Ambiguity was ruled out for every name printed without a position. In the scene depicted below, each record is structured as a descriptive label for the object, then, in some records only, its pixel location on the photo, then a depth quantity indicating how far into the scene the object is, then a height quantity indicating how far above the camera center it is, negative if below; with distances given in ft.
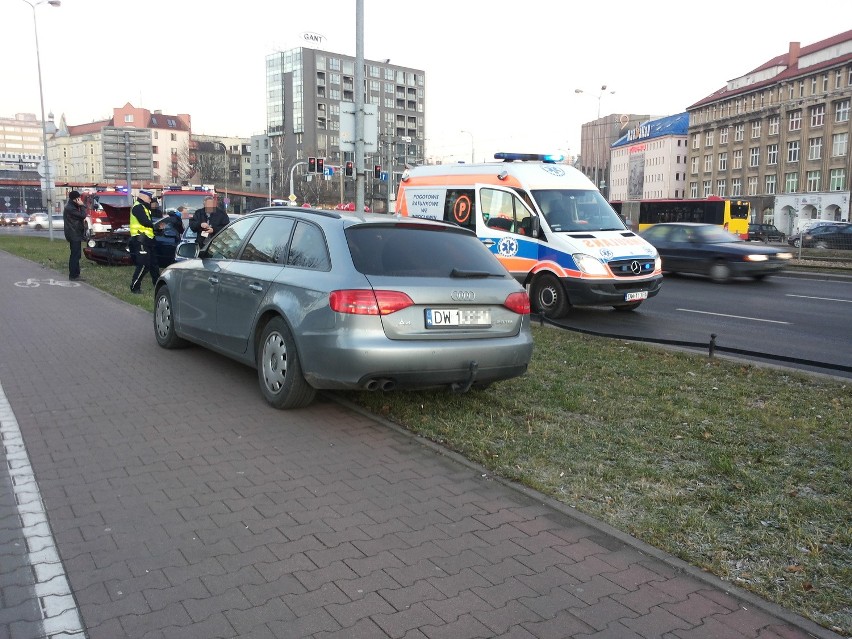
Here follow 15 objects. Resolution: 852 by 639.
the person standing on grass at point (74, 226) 52.60 -2.10
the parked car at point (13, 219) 244.42 -7.86
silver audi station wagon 17.88 -2.69
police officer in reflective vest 44.32 -2.69
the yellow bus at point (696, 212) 140.05 -2.21
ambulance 38.88 -1.78
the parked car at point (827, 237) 111.55 -5.48
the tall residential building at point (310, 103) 378.94 +46.81
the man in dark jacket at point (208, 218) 46.93 -1.34
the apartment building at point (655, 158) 359.66 +20.43
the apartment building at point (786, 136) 226.38 +21.11
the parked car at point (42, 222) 210.38 -7.47
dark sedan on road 62.64 -4.33
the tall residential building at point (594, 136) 431.02 +36.15
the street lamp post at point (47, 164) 119.34 +4.74
